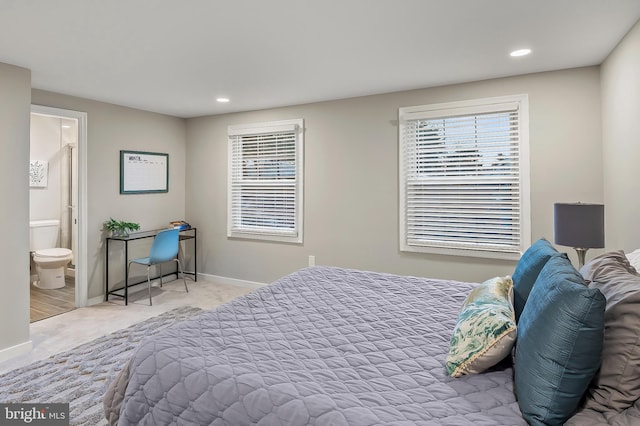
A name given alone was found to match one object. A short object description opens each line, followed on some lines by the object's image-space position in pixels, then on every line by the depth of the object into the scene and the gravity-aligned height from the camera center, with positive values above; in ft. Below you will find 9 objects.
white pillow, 5.51 -0.70
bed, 3.45 -1.88
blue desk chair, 14.23 -1.28
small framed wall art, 17.01 +2.08
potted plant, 14.69 -0.42
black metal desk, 14.35 -1.47
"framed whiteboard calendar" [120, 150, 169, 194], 15.35 +1.99
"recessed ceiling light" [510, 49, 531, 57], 9.21 +4.23
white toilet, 15.90 -1.70
